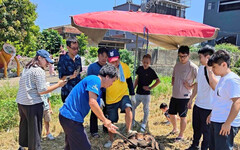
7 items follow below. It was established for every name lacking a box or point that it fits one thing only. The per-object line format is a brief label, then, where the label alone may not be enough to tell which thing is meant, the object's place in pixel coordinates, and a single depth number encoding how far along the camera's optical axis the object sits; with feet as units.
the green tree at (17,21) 32.53
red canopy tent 9.12
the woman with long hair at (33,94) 8.13
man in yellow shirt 10.25
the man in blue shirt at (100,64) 10.38
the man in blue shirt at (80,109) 6.61
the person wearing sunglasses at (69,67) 10.09
